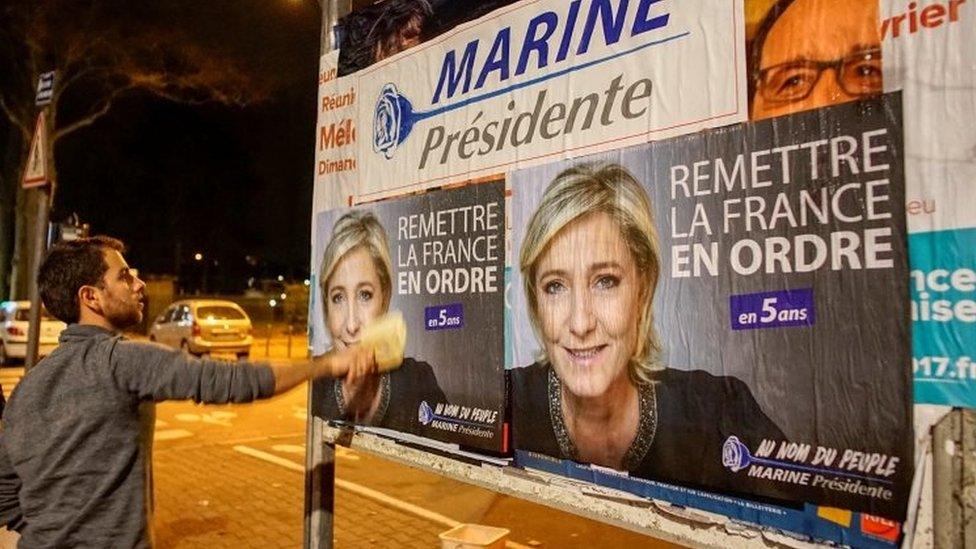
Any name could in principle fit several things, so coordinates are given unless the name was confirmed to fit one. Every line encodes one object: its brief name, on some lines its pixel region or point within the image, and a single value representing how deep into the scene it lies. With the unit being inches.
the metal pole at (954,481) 68.1
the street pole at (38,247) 268.2
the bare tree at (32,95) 904.9
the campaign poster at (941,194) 68.3
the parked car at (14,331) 740.0
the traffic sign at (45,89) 281.9
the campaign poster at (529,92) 90.9
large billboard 72.1
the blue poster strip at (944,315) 67.9
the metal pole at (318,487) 149.5
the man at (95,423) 95.7
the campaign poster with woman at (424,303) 116.5
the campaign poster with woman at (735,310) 73.7
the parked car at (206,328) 786.8
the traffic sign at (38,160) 267.7
